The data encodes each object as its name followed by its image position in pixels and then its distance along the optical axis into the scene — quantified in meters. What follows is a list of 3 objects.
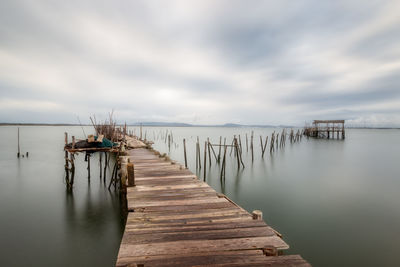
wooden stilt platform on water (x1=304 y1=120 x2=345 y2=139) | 53.65
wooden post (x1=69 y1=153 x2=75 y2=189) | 12.78
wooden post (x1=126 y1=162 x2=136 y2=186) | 6.95
